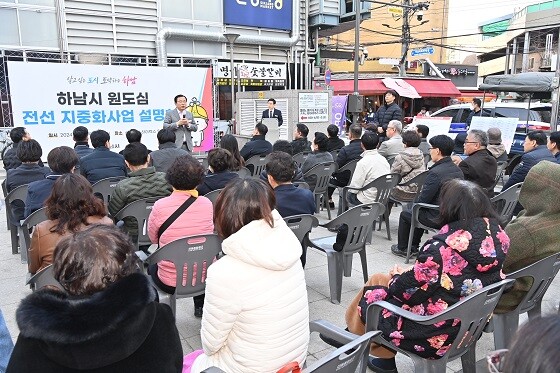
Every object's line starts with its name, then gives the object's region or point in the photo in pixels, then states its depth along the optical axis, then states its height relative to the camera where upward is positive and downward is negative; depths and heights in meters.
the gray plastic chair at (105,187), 4.80 -0.90
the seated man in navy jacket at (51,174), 4.07 -0.68
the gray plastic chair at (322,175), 6.03 -1.01
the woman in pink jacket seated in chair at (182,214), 3.11 -0.78
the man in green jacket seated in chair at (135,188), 3.91 -0.75
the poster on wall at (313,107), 12.03 -0.12
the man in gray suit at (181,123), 7.96 -0.35
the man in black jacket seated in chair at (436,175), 4.42 -0.74
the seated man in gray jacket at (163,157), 5.53 -0.67
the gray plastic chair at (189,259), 2.79 -1.02
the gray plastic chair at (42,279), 2.36 -0.95
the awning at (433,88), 24.92 +0.82
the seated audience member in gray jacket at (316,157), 6.10 -0.78
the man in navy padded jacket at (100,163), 5.11 -0.70
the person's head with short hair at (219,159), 4.35 -0.56
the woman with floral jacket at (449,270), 2.22 -0.86
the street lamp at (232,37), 11.20 +1.71
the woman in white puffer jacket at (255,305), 1.85 -0.87
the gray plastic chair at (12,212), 4.63 -1.17
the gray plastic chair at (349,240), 3.64 -1.19
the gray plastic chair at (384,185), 5.17 -0.99
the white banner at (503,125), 8.81 -0.48
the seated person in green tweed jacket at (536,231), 2.67 -0.80
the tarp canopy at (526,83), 10.27 +0.45
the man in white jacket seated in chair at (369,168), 5.38 -0.81
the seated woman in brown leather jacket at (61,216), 2.74 -0.70
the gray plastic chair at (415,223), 4.49 -1.27
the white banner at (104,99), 8.87 +0.11
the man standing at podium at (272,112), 11.04 -0.23
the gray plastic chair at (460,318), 2.09 -1.09
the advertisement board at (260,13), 15.36 +3.25
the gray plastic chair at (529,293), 2.51 -1.17
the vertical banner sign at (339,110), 14.55 -0.25
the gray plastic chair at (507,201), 4.54 -1.06
